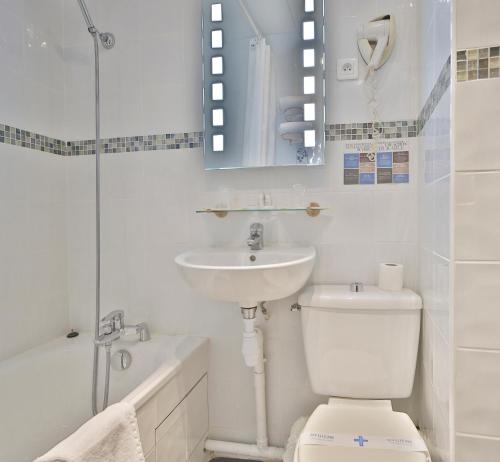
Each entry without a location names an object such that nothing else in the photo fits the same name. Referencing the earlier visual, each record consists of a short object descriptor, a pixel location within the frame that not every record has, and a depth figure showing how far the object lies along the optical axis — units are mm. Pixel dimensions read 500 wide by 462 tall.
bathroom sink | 1061
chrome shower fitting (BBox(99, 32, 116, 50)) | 1480
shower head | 1442
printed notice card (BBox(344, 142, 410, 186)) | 1376
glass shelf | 1377
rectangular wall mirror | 1425
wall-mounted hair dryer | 1347
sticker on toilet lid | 1015
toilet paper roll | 1323
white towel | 797
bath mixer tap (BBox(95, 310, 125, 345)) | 1425
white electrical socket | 1405
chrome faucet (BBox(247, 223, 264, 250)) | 1410
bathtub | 1182
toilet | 1223
